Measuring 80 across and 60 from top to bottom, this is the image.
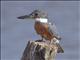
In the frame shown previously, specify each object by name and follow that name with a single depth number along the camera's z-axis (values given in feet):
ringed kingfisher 33.13
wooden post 28.97
